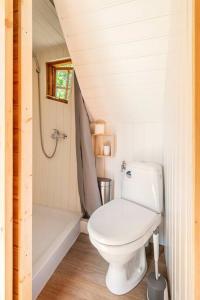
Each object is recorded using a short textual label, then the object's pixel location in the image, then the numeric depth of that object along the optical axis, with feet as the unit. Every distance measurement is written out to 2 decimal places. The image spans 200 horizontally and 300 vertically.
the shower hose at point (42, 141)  6.89
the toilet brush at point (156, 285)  3.45
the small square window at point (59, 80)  6.51
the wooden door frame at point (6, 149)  2.49
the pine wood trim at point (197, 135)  1.52
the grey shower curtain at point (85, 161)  5.76
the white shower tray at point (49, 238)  4.04
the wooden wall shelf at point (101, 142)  6.04
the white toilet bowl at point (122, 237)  3.44
